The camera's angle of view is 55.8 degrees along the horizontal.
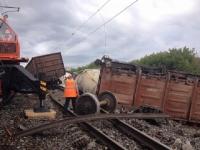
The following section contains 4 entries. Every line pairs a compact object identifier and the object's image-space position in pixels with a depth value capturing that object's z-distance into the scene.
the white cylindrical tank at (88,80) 10.22
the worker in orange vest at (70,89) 7.28
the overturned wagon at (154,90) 8.36
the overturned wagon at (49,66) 10.42
